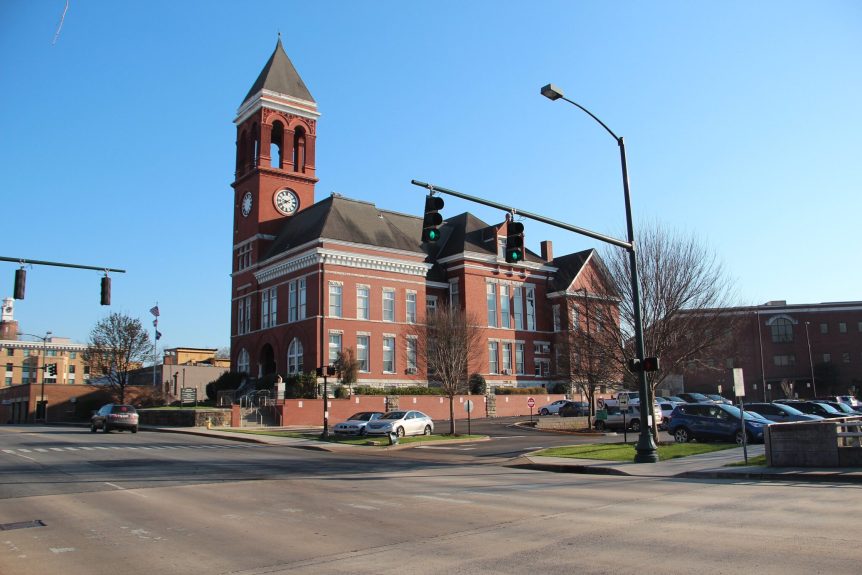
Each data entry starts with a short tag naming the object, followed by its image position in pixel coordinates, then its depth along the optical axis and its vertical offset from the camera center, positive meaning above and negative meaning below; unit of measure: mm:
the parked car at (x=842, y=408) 38419 -1860
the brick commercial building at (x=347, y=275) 53750 +9344
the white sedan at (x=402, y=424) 36062 -2169
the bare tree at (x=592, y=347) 33531 +1768
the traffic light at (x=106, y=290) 22375 +3205
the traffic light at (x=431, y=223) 16078 +3759
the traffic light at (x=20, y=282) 20406 +3231
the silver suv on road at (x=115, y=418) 41312 -1787
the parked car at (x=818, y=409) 35125 -1730
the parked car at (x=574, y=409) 49531 -2082
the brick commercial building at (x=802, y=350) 88188 +3370
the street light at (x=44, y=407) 74006 -1846
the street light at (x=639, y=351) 21231 +901
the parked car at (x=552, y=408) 53375 -2127
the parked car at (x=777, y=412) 30625 -1604
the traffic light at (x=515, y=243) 17797 +3595
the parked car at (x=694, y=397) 57925 -1658
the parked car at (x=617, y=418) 38697 -2258
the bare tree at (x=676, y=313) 30969 +2974
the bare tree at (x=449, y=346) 40344 +2268
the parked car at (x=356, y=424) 36750 -2122
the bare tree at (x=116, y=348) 70812 +4231
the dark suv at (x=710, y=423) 27219 -1838
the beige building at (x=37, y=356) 122375 +6109
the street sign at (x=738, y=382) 19562 -136
